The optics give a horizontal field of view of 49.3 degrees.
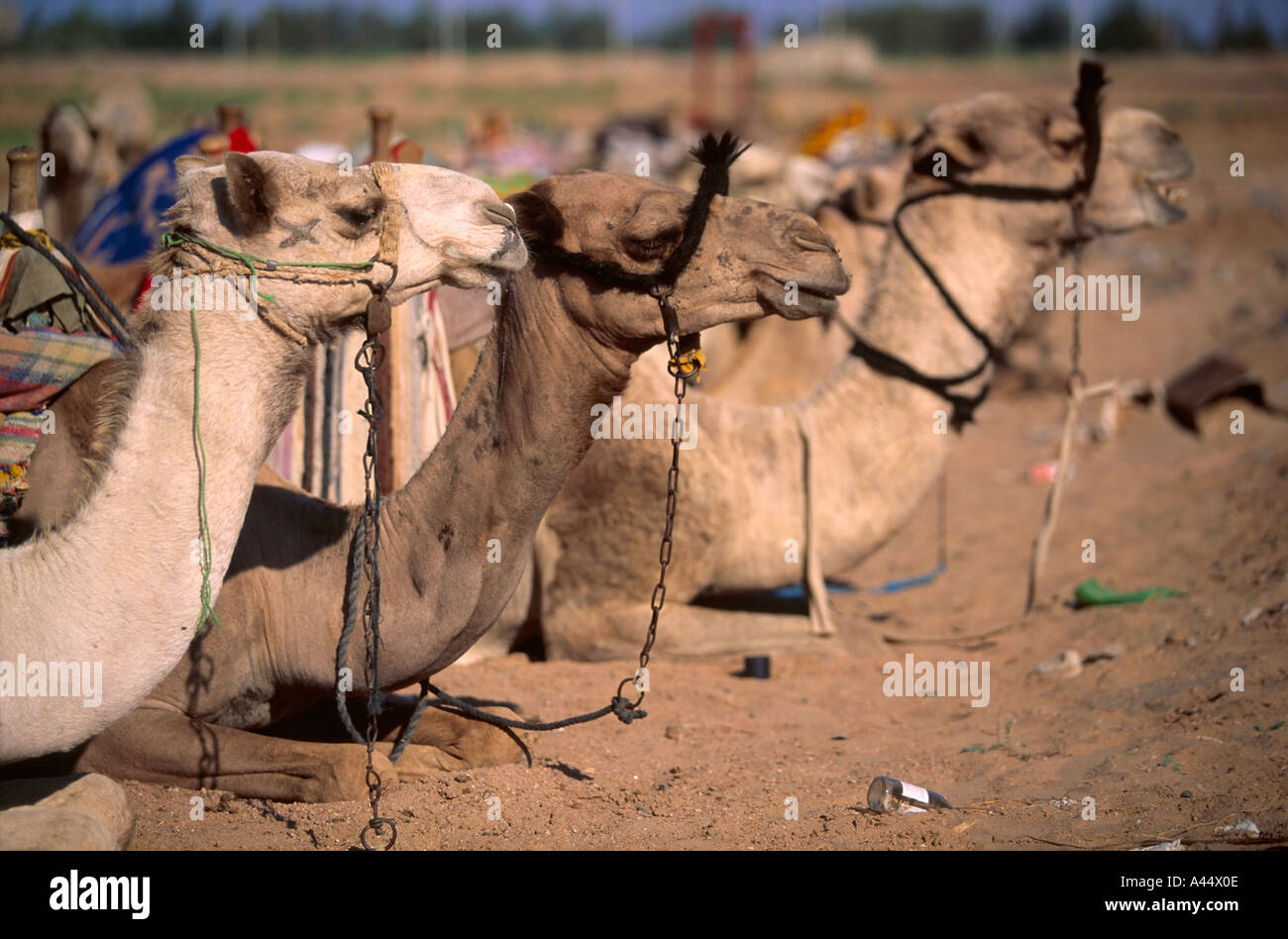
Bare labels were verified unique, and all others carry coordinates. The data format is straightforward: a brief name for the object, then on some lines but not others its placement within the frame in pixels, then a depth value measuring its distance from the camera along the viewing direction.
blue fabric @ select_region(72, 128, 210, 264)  7.70
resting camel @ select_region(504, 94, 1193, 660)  5.78
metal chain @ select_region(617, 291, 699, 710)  3.89
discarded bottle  4.02
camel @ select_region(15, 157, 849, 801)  3.91
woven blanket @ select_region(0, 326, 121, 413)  4.07
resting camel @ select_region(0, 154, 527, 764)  3.13
